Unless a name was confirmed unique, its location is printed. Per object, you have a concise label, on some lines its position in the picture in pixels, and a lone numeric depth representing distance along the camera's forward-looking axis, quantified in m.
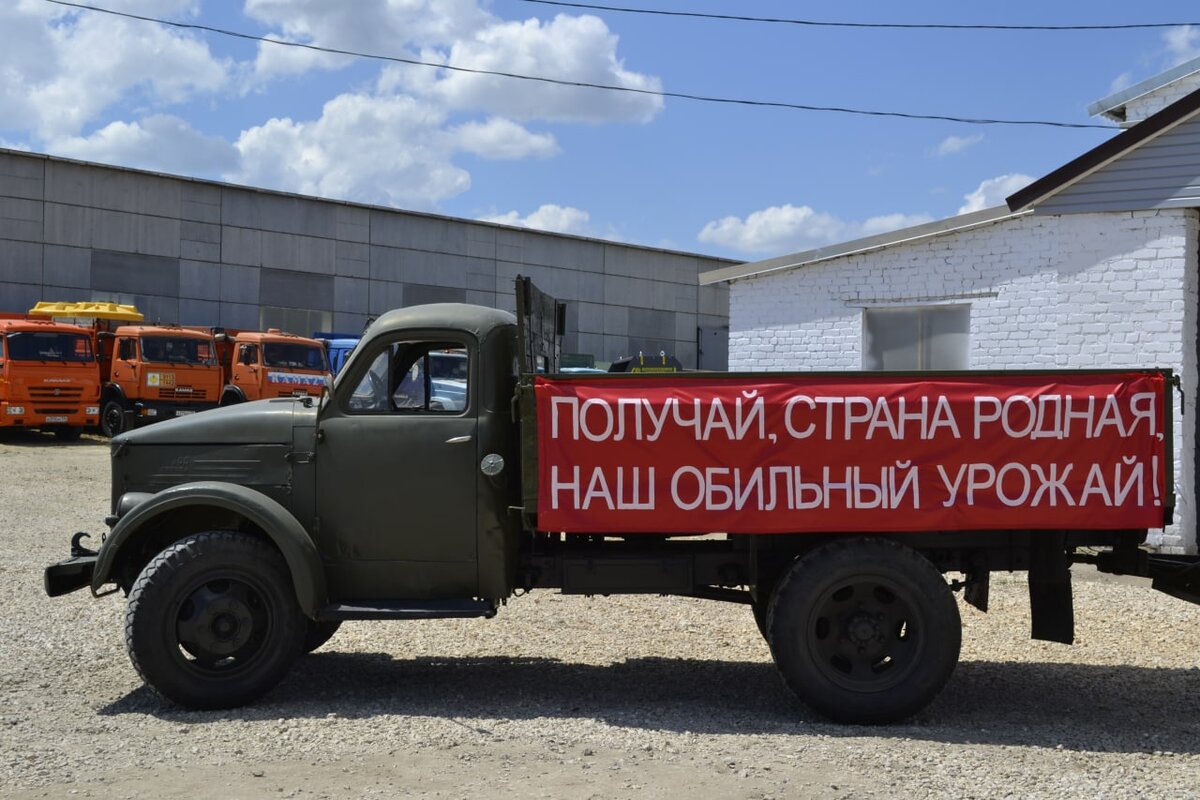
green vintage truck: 6.21
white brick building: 11.34
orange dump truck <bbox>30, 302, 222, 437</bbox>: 25.20
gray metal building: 33.16
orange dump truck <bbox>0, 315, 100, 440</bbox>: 23.75
